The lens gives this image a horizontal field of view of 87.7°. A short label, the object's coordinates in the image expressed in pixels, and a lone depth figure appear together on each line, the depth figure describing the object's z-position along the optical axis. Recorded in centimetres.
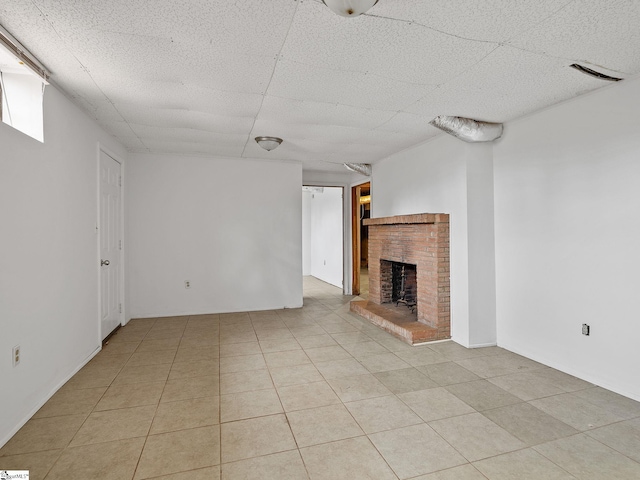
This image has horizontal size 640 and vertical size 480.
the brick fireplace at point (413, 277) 371
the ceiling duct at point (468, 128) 326
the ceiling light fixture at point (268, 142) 396
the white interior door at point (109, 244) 359
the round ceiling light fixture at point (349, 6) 155
